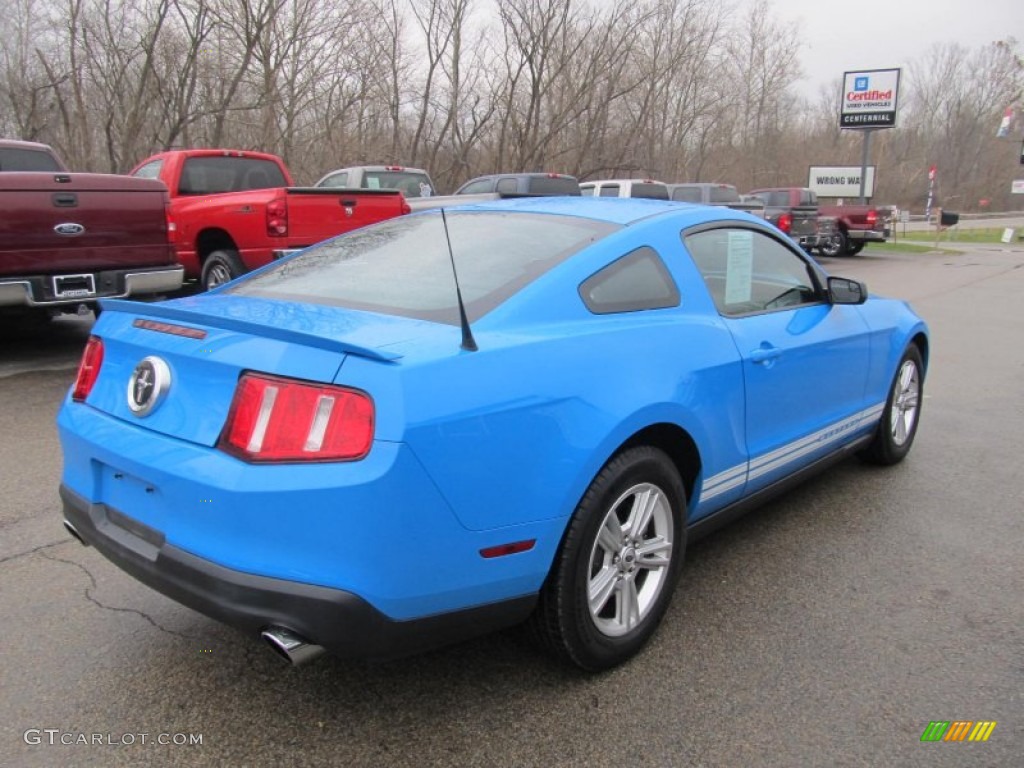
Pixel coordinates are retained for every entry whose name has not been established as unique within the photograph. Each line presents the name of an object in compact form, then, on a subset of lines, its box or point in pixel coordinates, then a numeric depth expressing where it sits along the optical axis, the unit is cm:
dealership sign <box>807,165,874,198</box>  4412
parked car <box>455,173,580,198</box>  1421
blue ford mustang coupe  199
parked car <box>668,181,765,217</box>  1944
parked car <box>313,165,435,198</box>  1324
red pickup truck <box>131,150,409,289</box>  796
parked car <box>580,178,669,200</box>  1690
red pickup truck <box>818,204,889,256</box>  2130
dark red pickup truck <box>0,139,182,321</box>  610
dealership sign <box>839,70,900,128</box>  2867
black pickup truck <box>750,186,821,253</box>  1903
